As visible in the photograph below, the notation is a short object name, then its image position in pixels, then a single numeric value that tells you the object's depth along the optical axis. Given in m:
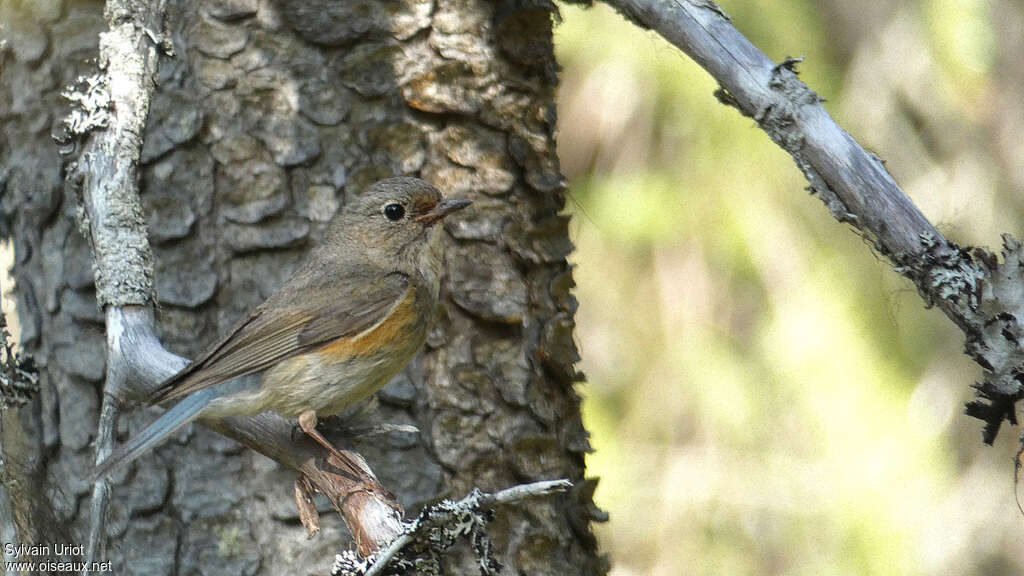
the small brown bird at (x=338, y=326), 6.74
